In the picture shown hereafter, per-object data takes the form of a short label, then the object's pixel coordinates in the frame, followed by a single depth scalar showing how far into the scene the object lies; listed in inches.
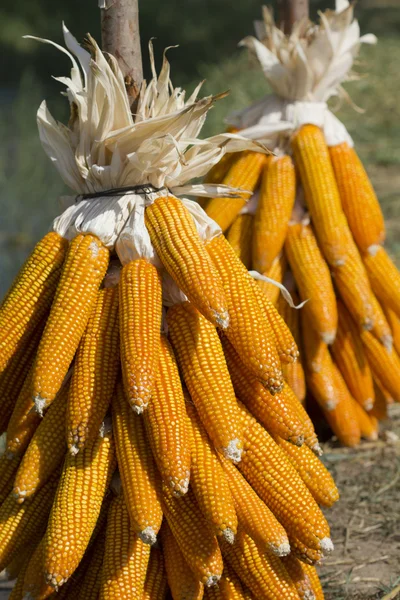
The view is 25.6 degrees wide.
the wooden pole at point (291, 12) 165.2
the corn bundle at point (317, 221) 153.0
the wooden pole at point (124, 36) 109.1
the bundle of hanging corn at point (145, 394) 96.5
